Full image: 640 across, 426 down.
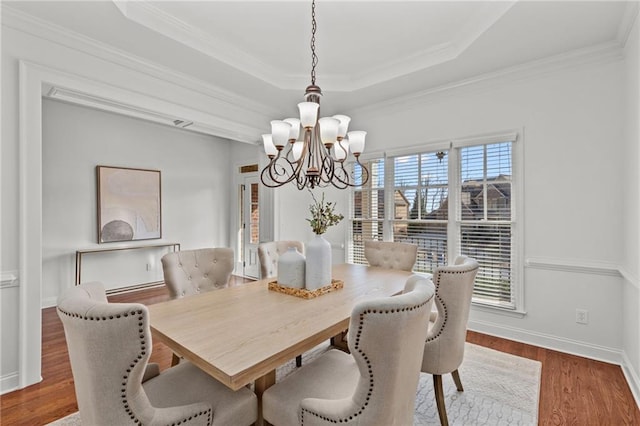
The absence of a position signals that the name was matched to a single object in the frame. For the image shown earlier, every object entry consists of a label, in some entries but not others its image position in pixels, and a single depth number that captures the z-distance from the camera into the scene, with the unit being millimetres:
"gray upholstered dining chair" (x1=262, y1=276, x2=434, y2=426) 1000
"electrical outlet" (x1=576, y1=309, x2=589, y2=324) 2691
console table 4160
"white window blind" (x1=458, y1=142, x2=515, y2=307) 3105
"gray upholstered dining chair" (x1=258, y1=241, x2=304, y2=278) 2848
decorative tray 1973
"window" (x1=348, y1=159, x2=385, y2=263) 4023
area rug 1872
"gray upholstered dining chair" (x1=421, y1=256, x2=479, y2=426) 1663
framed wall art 4535
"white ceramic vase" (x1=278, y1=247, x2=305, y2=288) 2096
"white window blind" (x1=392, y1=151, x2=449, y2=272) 3520
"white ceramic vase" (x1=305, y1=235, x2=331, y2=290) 2066
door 5645
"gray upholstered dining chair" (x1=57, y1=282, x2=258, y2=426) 934
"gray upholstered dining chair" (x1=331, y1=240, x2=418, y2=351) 2973
